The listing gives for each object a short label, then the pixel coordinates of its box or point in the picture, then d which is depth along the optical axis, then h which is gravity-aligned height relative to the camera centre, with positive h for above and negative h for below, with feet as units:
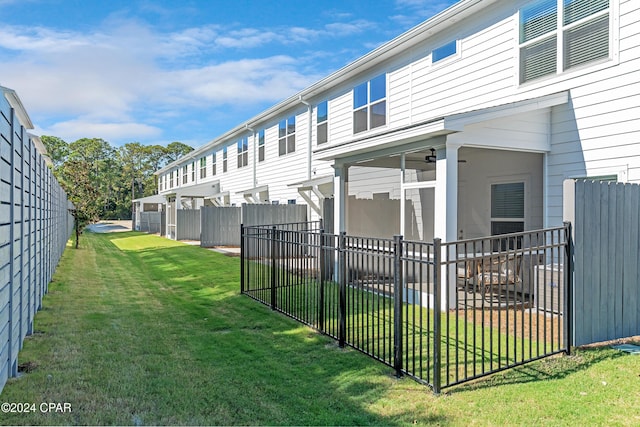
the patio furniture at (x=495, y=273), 26.22 -3.75
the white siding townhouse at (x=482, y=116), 22.47 +5.94
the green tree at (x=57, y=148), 195.62 +29.00
